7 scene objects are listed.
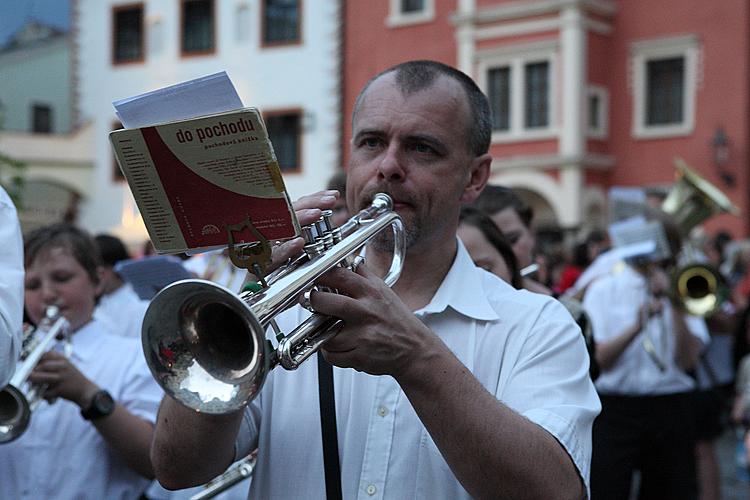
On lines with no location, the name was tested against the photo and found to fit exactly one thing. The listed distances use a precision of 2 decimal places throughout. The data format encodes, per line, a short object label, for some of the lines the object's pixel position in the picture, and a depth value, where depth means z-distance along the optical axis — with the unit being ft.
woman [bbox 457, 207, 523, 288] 12.30
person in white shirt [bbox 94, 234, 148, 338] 19.07
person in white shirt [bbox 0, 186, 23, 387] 7.77
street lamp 63.05
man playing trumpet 7.02
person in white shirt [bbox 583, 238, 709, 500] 18.97
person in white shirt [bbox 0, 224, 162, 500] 11.63
